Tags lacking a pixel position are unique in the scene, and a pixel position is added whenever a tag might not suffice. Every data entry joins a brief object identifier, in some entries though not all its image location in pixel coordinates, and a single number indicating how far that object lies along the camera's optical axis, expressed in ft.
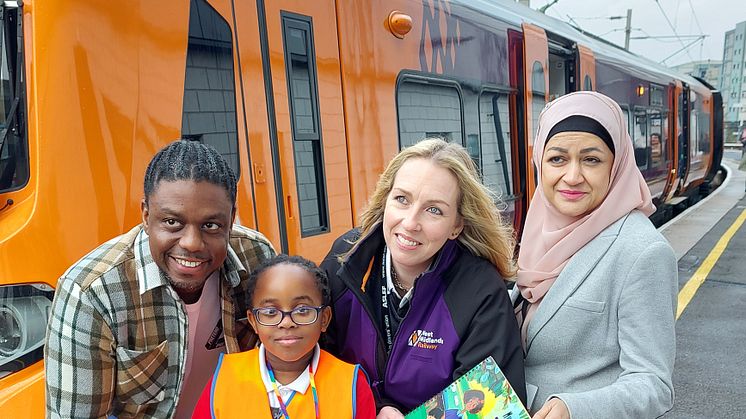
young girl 5.43
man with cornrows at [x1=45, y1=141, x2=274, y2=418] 5.26
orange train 6.97
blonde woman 5.64
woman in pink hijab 5.37
